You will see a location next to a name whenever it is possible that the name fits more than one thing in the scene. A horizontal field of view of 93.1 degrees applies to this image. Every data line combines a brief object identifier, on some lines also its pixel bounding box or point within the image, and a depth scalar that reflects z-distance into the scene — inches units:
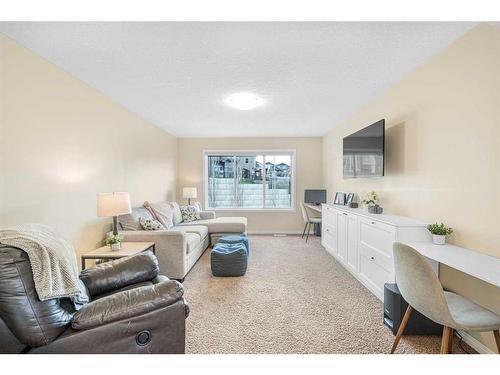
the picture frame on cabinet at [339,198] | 164.5
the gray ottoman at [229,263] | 123.1
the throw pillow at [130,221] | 125.2
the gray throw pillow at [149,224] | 128.4
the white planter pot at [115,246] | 101.2
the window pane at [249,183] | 236.4
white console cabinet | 84.2
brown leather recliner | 42.4
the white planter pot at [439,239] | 78.0
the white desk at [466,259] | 52.4
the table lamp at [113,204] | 97.6
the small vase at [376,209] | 115.1
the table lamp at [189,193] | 211.3
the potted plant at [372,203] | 115.3
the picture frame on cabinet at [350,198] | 153.6
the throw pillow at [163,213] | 153.5
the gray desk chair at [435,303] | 51.4
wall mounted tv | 109.4
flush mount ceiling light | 118.4
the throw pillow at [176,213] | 178.4
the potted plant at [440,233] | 77.9
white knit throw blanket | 44.6
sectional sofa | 116.0
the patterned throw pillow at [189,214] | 192.2
